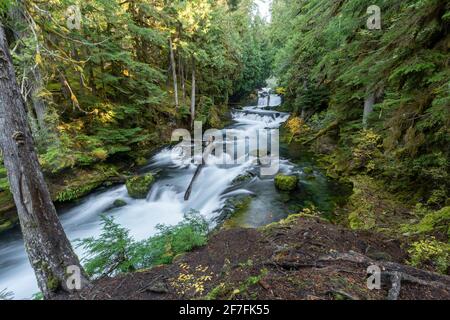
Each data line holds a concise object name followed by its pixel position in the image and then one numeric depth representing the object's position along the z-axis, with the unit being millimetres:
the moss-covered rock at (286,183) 8625
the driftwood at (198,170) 8958
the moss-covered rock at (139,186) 8844
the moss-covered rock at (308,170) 10011
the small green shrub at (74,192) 8255
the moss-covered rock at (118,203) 8452
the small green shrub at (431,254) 3422
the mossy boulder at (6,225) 7113
